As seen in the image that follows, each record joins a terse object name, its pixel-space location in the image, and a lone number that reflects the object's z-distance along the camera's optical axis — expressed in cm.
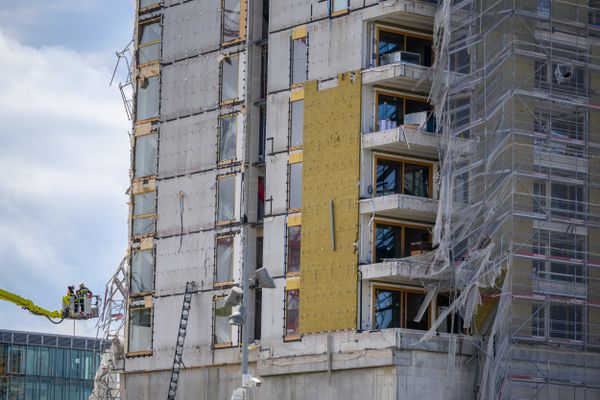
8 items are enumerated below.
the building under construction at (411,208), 7012
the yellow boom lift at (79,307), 9694
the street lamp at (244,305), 5234
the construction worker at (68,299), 9700
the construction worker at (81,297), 9719
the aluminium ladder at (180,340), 8088
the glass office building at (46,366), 14712
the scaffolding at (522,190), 6969
